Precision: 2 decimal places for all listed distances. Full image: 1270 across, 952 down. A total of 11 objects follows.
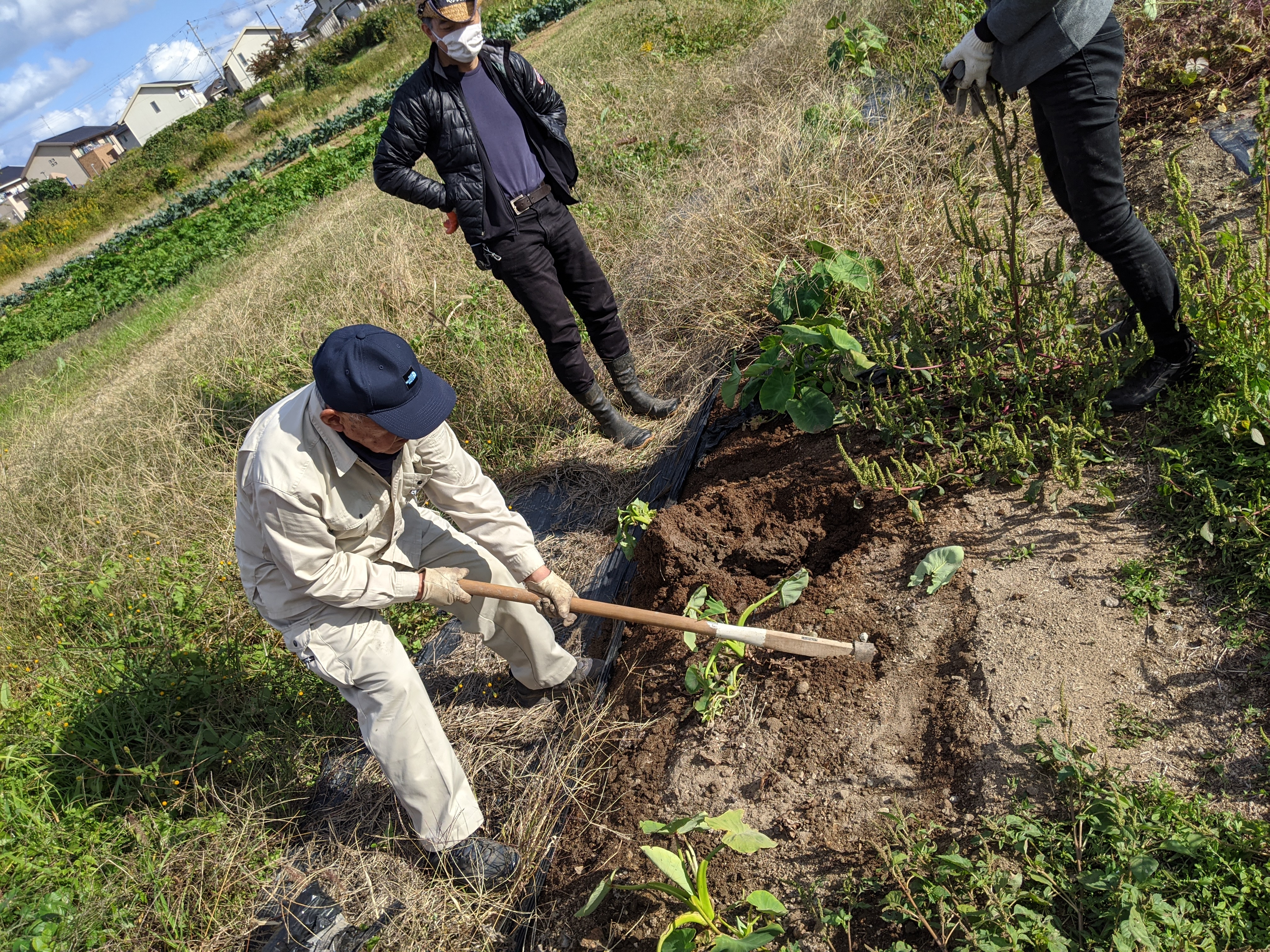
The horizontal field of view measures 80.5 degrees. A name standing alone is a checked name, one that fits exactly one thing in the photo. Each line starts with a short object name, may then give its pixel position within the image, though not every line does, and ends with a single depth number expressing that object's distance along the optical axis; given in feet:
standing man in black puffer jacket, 10.71
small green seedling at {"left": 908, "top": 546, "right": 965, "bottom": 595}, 7.45
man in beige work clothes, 7.06
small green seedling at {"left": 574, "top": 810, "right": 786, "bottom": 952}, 5.68
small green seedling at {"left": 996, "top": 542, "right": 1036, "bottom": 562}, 7.32
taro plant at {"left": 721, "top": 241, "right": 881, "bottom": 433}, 9.48
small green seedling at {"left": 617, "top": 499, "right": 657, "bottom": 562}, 10.46
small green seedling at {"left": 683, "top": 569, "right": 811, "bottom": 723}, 7.92
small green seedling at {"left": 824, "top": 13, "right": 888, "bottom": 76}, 16.61
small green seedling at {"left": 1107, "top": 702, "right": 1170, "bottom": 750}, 5.79
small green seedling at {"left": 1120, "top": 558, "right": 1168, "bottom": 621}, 6.46
